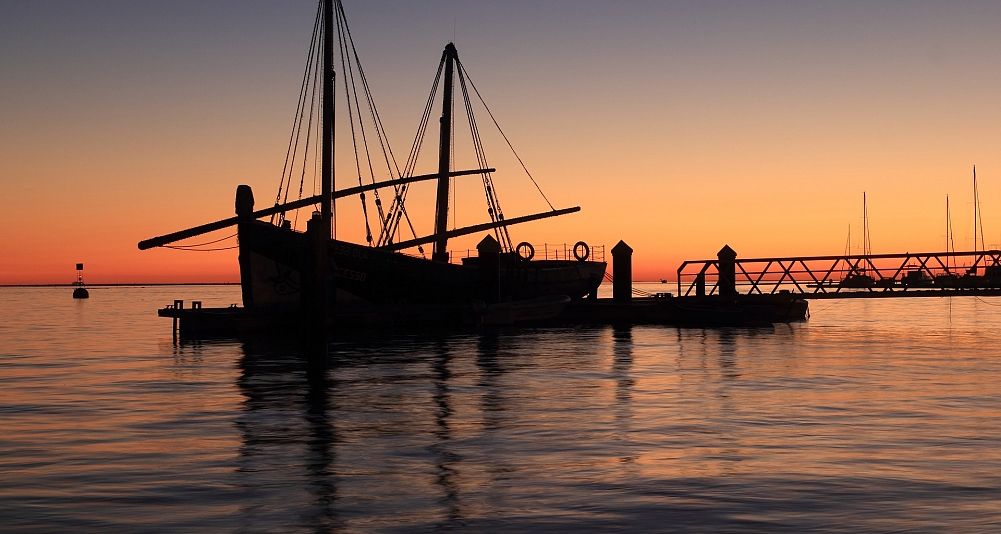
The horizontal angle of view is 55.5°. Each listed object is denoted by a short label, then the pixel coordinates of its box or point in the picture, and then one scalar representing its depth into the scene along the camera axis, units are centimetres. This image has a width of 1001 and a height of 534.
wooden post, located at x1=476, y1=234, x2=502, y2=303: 4884
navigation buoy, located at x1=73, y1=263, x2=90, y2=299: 17029
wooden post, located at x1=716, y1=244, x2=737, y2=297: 5259
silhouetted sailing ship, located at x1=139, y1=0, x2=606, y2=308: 4356
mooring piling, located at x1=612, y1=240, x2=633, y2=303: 5458
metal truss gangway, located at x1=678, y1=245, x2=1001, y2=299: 4738
